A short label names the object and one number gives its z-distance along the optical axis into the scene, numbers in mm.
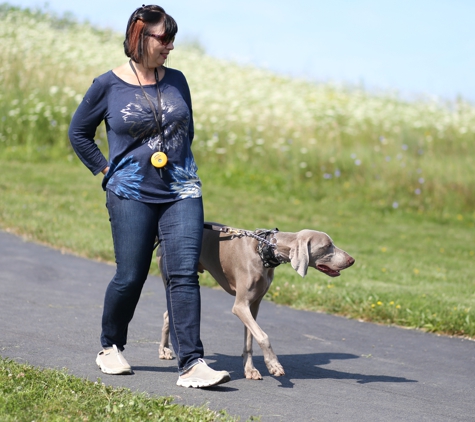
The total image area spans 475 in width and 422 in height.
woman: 9945
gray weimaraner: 10586
